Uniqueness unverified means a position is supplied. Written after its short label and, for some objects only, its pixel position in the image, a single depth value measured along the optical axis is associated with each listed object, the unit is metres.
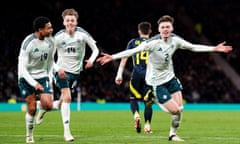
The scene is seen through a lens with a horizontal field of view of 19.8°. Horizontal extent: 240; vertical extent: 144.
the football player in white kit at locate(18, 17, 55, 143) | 11.84
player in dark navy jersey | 15.16
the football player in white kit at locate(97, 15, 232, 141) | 12.21
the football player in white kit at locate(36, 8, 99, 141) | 12.84
